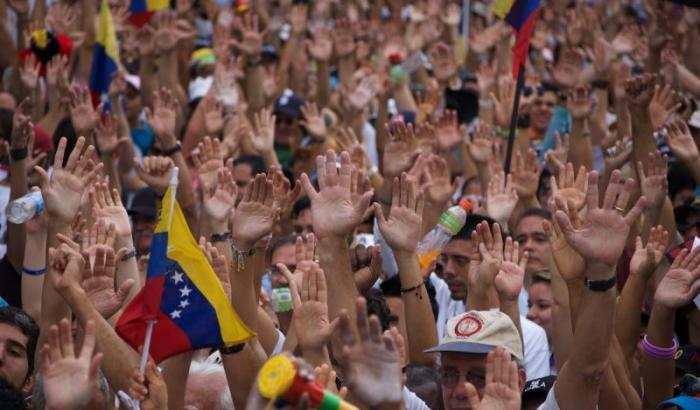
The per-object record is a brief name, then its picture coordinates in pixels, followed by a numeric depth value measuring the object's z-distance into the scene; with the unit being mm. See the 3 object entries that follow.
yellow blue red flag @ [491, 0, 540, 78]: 15805
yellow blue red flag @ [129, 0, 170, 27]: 20484
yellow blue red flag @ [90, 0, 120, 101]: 18391
